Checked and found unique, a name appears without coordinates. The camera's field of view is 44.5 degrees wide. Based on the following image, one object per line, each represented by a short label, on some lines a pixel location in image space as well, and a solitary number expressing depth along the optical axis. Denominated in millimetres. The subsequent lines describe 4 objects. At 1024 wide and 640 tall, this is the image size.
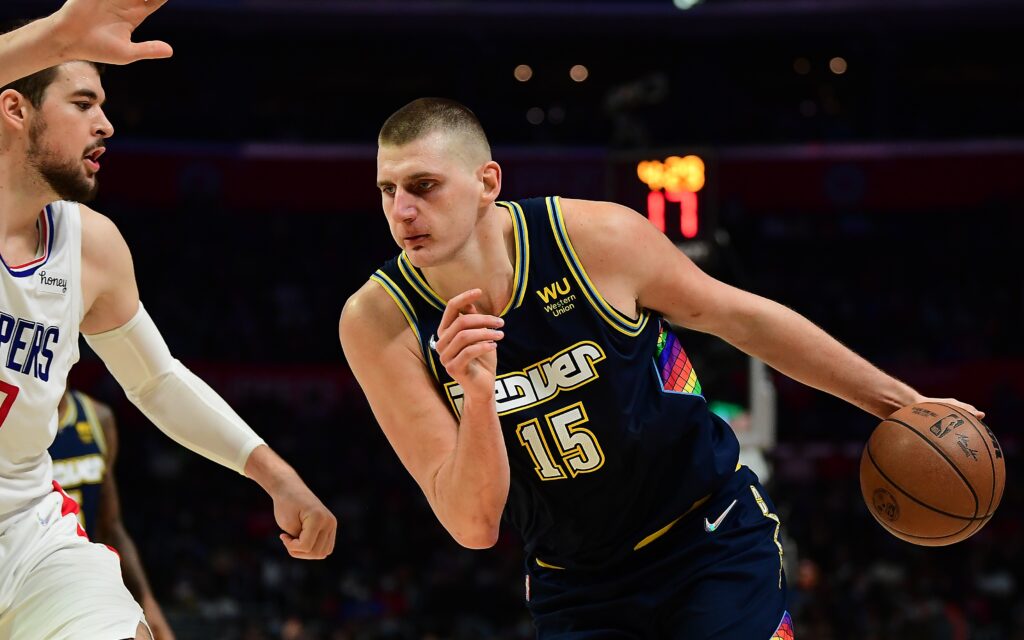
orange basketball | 3812
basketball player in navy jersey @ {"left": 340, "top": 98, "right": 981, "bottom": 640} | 3564
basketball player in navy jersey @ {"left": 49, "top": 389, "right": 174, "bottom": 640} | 5227
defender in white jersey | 3238
